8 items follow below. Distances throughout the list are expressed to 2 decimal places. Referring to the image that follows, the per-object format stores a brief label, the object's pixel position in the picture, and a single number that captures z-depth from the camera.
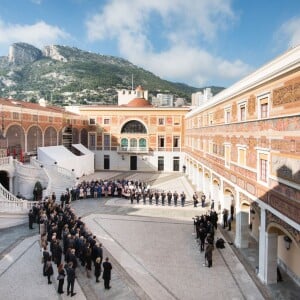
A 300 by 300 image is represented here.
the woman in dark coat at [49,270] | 11.23
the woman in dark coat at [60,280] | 10.53
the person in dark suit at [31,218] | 18.01
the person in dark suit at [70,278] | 10.49
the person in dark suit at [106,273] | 10.89
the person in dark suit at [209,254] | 12.91
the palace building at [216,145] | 10.55
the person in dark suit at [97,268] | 11.37
